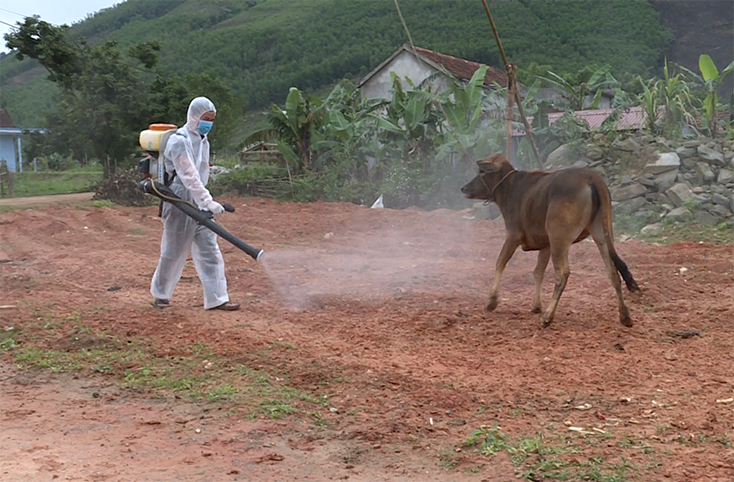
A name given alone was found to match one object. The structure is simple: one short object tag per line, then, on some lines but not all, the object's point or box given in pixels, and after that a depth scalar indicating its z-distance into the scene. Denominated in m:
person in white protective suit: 8.59
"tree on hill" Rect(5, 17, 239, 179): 26.77
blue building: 44.22
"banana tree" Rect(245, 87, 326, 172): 23.23
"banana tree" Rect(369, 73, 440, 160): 21.30
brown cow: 7.52
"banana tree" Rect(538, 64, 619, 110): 23.34
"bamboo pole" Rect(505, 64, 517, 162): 12.84
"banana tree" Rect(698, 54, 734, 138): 16.33
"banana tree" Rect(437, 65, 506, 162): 18.81
